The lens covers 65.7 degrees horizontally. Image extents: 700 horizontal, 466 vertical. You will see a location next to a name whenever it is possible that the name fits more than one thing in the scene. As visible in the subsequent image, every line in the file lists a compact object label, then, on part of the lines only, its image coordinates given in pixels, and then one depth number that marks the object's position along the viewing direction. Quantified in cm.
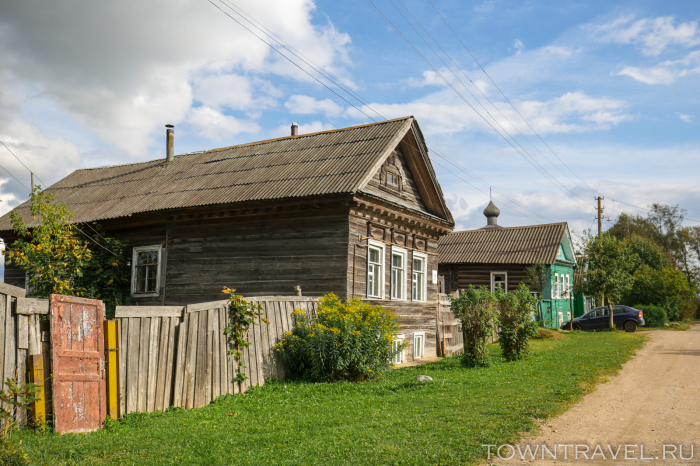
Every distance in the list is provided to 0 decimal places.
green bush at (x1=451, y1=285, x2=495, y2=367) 1366
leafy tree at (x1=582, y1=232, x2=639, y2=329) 2859
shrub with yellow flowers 1126
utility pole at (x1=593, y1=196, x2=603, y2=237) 3803
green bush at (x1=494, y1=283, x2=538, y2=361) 1448
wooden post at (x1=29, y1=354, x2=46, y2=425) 680
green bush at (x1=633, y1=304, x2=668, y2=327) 3250
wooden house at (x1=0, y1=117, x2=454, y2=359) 1466
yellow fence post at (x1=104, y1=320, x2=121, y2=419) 770
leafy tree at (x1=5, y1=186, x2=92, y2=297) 1486
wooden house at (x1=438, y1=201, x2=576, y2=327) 3241
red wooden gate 705
